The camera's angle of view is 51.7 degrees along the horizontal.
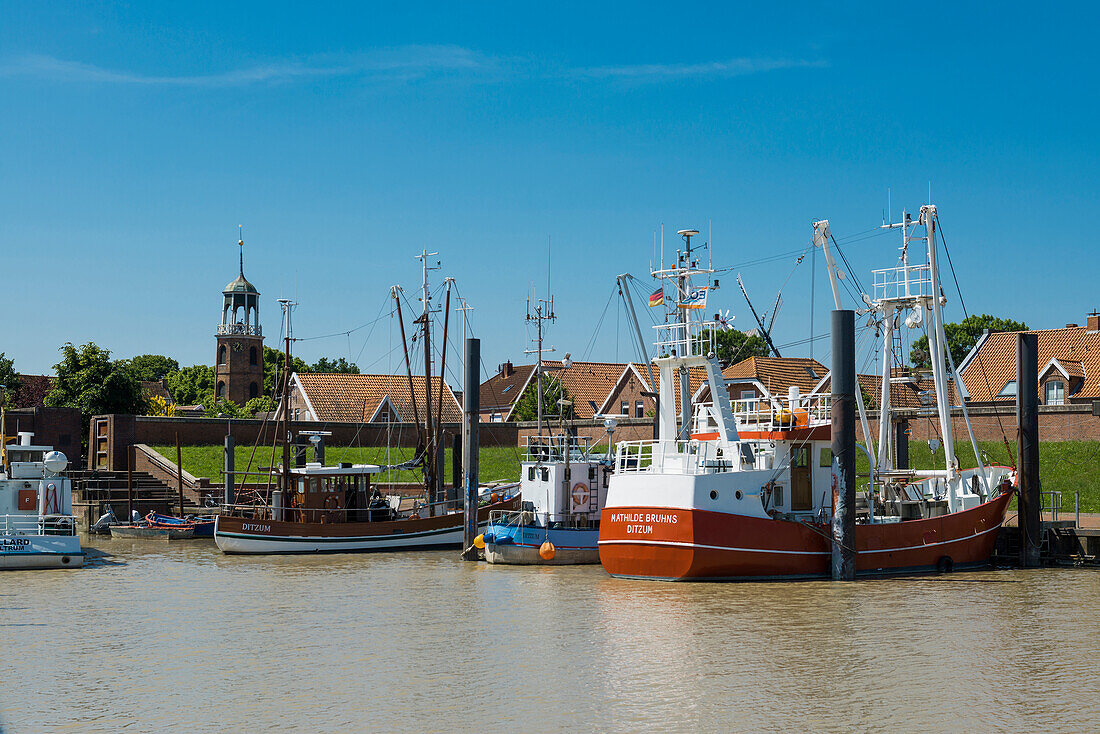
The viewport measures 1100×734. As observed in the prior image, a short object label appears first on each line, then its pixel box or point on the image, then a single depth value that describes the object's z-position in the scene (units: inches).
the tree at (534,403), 2725.1
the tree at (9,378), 2711.6
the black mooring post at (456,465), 1662.0
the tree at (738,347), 3196.4
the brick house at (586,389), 2906.0
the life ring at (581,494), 1362.0
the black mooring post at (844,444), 1093.8
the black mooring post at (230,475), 1728.6
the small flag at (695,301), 1236.5
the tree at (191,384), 4507.9
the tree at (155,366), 5434.6
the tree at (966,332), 2992.1
